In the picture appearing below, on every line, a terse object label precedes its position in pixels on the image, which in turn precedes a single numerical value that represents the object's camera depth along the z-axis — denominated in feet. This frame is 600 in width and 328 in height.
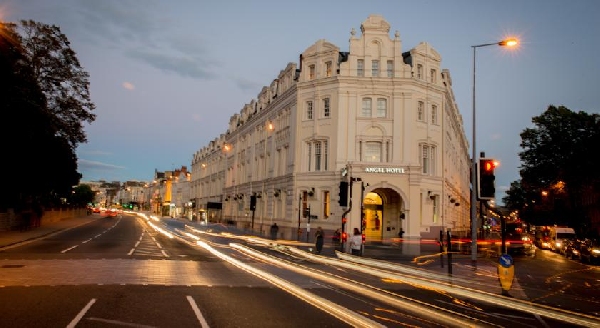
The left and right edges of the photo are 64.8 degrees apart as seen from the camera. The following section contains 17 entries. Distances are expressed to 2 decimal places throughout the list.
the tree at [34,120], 86.89
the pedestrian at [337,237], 122.96
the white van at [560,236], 148.15
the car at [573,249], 116.16
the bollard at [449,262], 66.73
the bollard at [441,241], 97.14
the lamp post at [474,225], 80.18
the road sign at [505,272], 46.68
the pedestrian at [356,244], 85.35
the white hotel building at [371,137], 138.41
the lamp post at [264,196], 182.24
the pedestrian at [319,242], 90.01
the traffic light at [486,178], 47.15
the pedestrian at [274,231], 148.13
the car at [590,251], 102.68
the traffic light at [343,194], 89.22
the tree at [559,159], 176.35
